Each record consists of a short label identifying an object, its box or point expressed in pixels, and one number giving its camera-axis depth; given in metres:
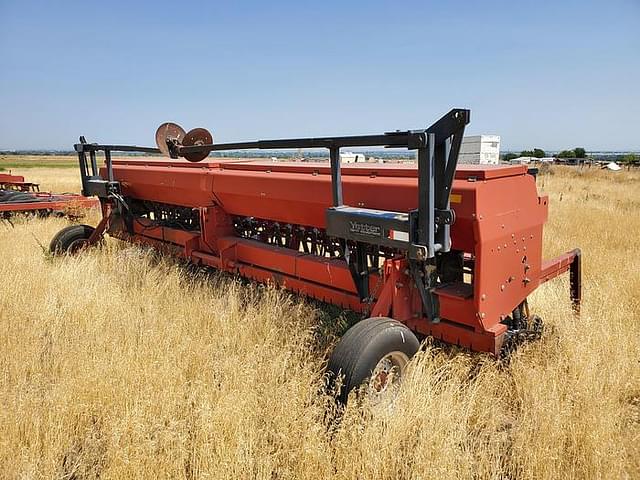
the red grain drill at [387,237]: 2.71
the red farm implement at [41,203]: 9.19
